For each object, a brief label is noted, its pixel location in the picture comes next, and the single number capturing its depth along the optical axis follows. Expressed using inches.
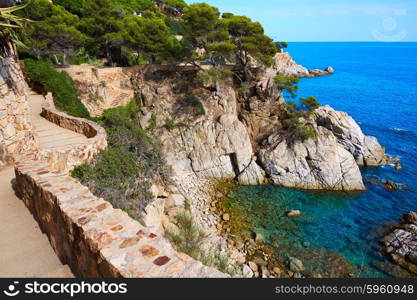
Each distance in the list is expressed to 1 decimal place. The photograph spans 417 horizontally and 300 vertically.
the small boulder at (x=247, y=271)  427.4
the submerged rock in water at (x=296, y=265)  443.0
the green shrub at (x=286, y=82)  803.4
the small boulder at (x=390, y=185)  705.2
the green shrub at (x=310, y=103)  797.2
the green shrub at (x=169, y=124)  781.3
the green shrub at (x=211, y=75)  778.3
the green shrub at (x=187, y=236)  379.6
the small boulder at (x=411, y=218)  559.8
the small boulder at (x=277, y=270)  439.2
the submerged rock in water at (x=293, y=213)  587.2
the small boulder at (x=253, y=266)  445.0
